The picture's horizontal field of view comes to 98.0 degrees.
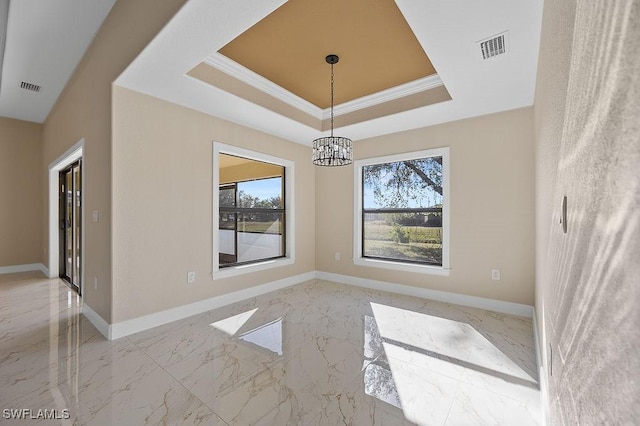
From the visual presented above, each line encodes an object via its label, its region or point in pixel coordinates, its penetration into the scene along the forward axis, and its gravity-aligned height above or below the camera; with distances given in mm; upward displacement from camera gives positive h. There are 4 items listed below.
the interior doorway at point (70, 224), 4046 -195
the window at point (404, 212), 3934 -23
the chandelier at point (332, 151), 3084 +675
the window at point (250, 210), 3877 +16
